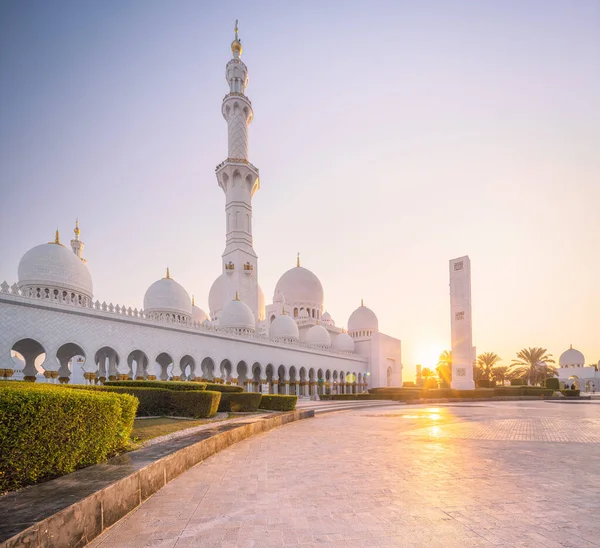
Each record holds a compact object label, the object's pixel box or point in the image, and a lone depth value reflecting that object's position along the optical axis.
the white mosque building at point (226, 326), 22.88
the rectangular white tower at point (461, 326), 35.81
